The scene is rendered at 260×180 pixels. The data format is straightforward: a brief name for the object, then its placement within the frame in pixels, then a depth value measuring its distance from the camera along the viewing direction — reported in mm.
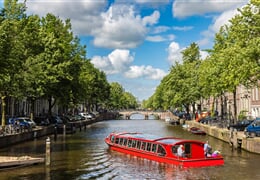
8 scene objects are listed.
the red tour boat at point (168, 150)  33781
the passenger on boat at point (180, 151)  34375
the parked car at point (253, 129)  45641
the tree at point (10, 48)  34656
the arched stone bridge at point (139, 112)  176225
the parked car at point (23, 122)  55412
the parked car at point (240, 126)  56219
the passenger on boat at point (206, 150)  35347
